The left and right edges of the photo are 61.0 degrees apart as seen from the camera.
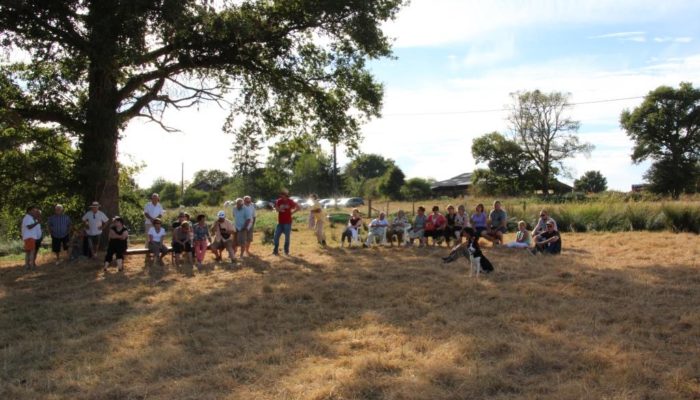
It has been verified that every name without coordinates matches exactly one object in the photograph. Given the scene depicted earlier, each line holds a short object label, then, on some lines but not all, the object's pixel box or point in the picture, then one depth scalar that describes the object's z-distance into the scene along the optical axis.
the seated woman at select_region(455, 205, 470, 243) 15.22
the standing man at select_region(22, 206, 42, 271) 12.57
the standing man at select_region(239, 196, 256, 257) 13.79
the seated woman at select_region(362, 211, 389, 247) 15.93
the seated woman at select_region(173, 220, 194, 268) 12.46
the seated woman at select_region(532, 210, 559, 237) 13.73
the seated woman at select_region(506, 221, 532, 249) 14.11
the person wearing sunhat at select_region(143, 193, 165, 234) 13.20
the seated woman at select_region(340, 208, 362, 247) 15.98
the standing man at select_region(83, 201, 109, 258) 13.34
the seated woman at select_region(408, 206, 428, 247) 15.60
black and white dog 10.25
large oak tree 12.37
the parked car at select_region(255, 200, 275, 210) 49.53
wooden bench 12.96
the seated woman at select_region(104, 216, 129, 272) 12.15
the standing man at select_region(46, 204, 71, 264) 13.41
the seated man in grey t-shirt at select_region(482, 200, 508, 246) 15.42
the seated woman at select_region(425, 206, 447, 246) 15.43
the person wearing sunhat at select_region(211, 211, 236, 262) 12.84
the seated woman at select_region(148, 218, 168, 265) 12.52
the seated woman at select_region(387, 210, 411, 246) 16.02
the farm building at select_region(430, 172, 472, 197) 67.66
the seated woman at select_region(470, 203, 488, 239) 15.41
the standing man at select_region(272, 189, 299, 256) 14.05
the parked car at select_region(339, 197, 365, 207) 50.66
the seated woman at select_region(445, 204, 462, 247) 15.39
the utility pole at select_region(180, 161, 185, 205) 68.06
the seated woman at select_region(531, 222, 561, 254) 13.50
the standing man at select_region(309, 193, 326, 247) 15.97
